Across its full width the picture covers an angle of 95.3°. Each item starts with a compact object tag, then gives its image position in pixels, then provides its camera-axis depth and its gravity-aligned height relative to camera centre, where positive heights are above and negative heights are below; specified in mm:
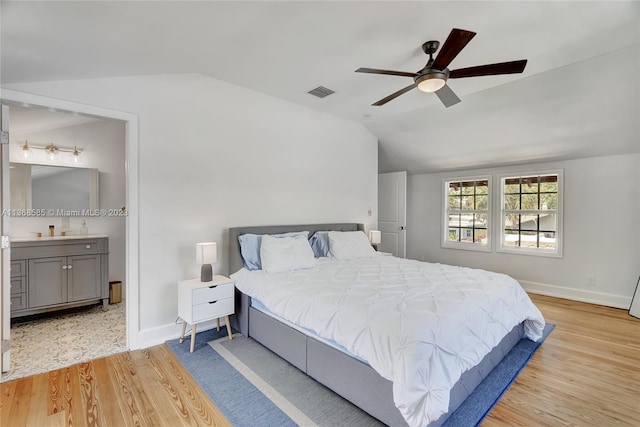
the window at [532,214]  4762 -42
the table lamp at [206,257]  2957 -485
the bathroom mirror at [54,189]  3748 +281
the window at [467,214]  5559 -59
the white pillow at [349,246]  3982 -492
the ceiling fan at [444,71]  2082 +1127
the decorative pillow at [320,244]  4102 -472
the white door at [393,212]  6027 -24
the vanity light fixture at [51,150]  3832 +824
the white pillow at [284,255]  3184 -500
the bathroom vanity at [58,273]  3338 -779
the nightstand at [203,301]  2789 -902
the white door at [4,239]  2291 -232
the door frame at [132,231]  2820 -205
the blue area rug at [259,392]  1902 -1358
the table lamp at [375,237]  4935 -444
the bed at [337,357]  1782 -1134
